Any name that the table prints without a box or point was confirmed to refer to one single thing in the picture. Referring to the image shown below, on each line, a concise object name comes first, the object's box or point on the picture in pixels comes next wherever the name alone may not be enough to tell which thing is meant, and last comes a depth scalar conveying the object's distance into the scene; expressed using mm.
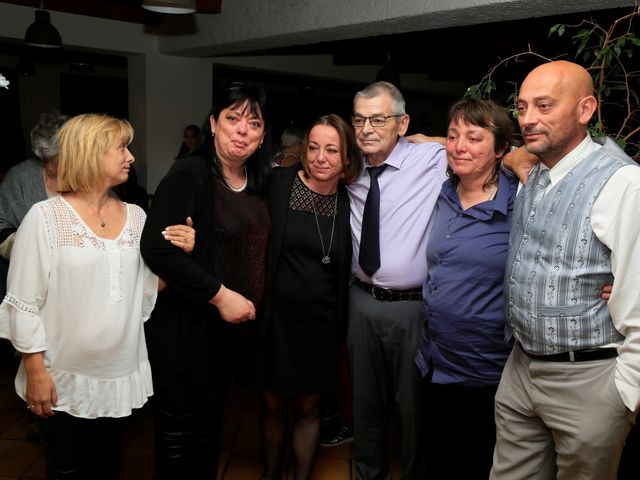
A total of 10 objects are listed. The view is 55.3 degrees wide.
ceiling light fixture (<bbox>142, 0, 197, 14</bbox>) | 4168
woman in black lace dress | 2371
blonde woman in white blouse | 1826
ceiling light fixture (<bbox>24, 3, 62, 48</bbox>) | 5324
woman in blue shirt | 2131
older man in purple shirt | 2371
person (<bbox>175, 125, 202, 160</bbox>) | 7078
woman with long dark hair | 2053
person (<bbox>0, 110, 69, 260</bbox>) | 2676
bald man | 1642
